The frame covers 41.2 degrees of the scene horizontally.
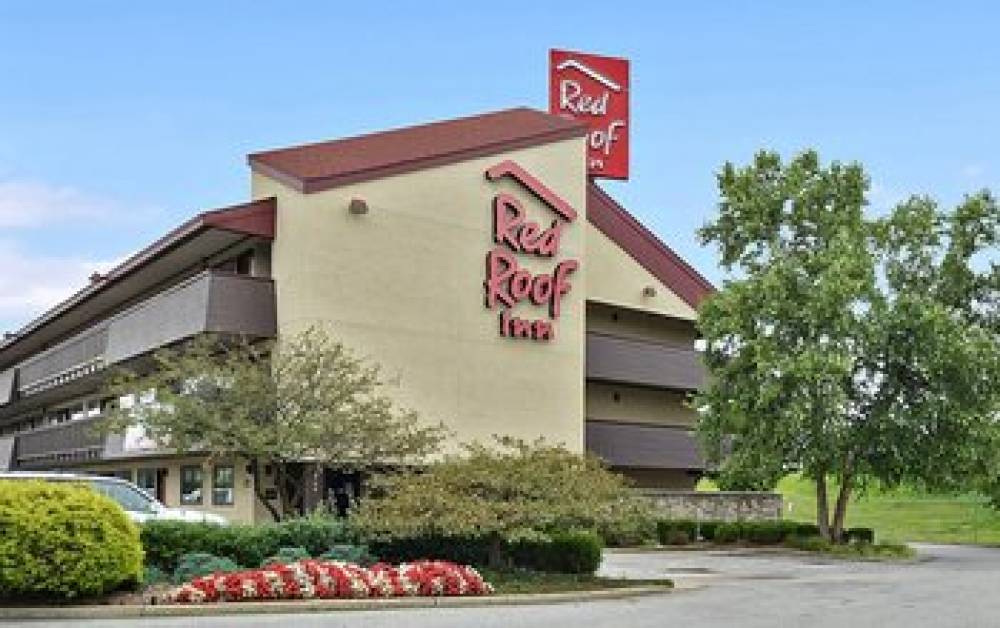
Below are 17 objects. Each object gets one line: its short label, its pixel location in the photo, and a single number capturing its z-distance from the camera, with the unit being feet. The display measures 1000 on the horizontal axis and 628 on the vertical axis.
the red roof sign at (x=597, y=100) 165.68
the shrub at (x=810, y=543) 128.67
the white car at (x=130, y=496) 79.61
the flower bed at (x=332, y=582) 59.93
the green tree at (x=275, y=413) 90.43
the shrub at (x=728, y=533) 139.64
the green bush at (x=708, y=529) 143.74
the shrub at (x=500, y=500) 73.72
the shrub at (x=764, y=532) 137.08
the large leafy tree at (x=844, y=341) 123.44
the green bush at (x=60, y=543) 55.93
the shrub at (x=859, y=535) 135.85
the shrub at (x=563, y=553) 79.87
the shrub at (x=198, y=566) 64.80
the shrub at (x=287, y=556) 69.51
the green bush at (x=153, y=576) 64.28
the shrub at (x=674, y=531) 137.28
